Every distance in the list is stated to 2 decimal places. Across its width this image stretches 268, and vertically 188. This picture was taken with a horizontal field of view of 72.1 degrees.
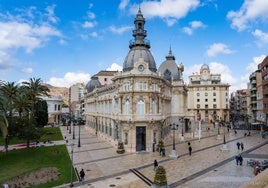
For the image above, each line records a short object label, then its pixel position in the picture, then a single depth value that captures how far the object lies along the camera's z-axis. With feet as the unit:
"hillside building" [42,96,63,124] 235.74
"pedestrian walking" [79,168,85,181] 62.43
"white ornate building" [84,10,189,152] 99.63
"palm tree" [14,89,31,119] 110.45
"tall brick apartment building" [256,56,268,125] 163.76
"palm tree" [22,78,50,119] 124.09
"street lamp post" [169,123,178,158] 88.24
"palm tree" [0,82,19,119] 106.63
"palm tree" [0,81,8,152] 74.74
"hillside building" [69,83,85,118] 377.86
